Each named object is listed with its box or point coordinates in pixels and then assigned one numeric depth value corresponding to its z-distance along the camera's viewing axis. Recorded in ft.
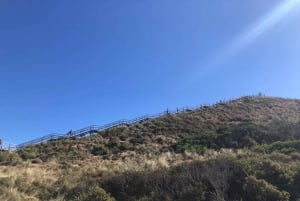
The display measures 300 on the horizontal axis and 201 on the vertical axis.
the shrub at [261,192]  25.12
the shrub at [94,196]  30.51
